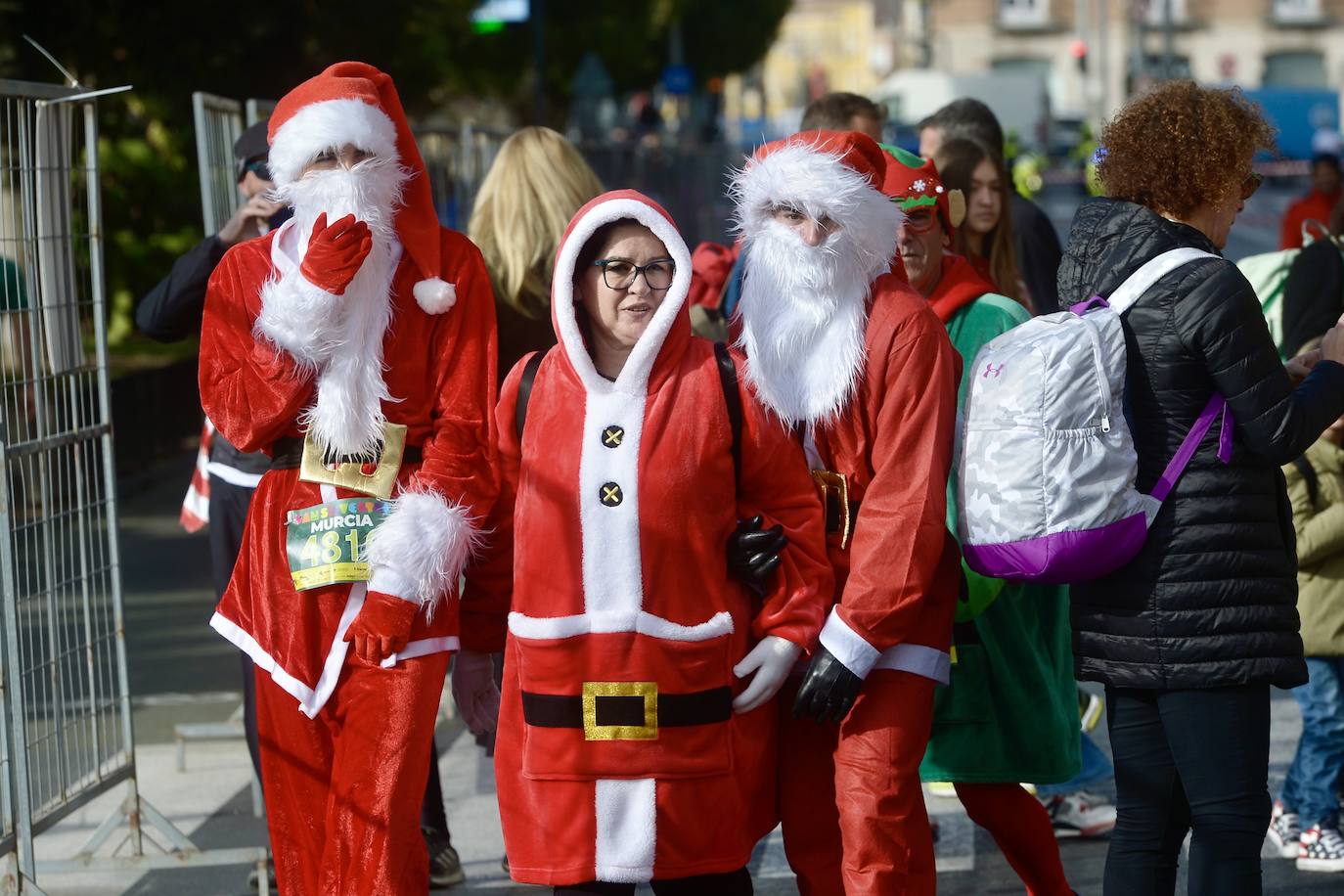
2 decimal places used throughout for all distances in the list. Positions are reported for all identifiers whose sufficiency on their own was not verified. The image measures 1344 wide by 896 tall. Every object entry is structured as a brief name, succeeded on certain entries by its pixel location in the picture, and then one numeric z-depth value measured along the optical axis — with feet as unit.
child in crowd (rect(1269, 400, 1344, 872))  32.04
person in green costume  26.61
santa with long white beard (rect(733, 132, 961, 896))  22.29
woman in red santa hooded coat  22.07
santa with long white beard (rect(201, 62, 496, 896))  24.58
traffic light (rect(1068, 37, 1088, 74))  302.04
